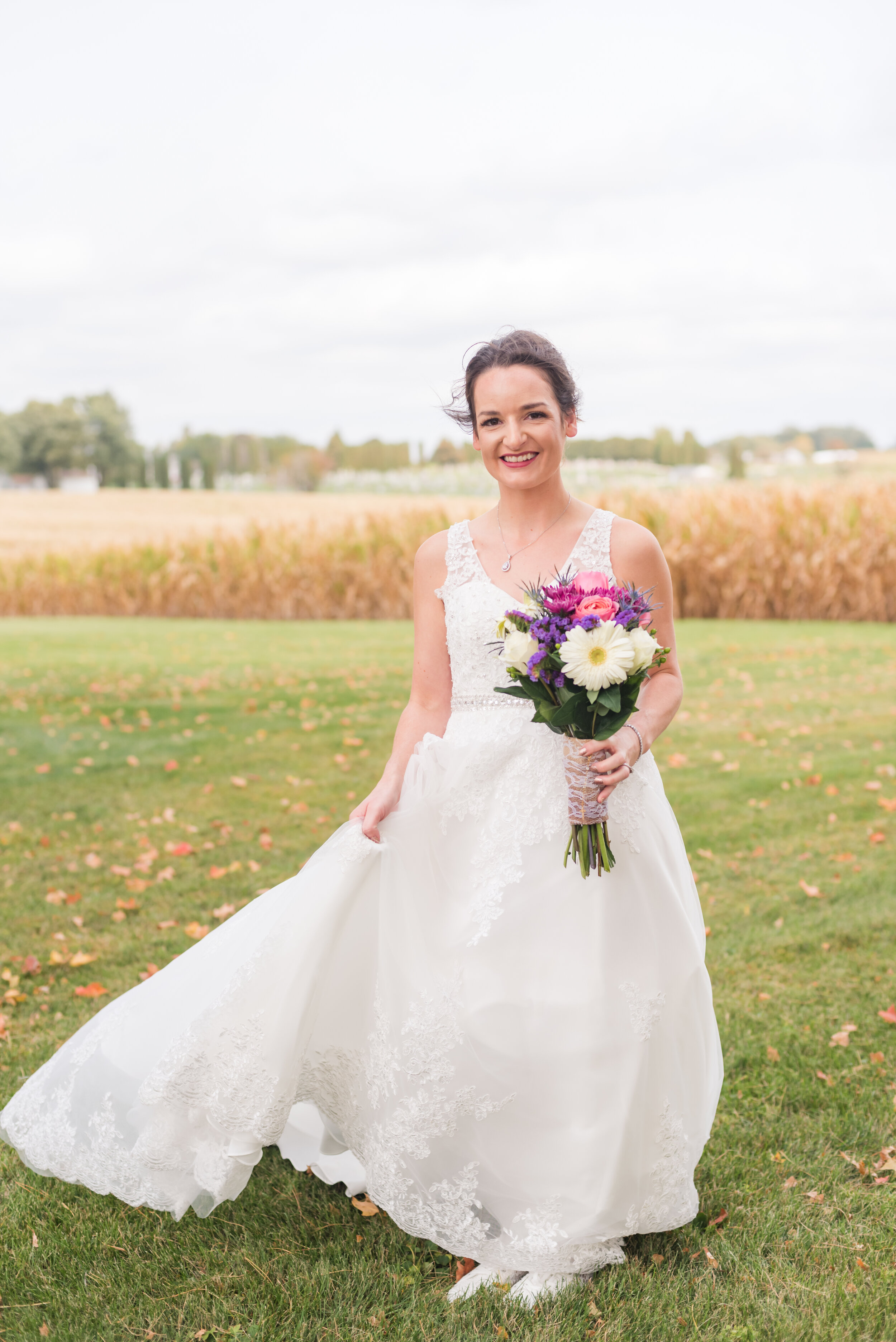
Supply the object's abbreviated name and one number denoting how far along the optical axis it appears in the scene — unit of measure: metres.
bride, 2.92
